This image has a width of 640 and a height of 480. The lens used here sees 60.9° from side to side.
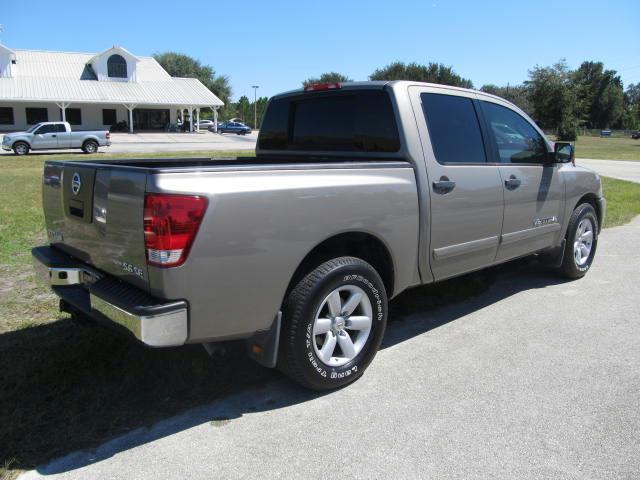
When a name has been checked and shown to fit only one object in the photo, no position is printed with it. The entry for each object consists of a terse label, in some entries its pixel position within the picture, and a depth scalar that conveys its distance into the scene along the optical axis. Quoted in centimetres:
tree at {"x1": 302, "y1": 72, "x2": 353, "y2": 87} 7554
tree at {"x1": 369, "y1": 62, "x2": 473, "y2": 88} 7019
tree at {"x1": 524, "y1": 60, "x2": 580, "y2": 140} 5859
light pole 7550
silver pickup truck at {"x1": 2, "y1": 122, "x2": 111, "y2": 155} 2641
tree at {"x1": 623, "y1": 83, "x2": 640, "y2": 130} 8158
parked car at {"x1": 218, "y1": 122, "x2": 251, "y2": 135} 5897
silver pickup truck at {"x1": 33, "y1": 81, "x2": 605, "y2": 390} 268
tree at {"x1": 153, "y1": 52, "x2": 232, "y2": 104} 7669
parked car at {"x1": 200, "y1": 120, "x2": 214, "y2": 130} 6094
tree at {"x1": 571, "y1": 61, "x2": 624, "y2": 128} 10444
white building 4490
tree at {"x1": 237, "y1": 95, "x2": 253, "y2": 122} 8019
